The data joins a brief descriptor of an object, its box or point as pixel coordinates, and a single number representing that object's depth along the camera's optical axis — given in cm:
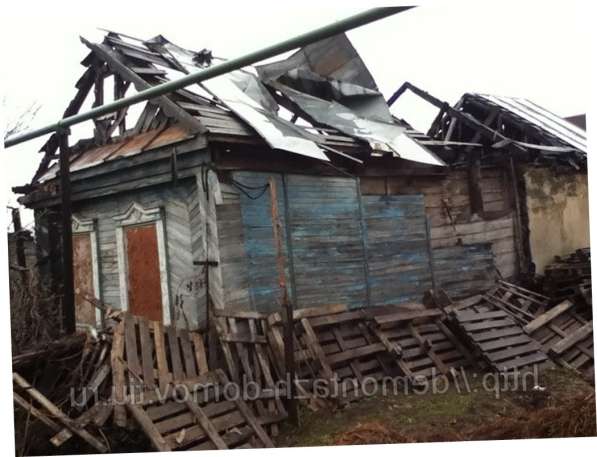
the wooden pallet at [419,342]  568
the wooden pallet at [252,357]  479
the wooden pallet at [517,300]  651
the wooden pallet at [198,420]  430
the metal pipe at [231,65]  298
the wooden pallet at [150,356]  462
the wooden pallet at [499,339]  564
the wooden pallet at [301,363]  494
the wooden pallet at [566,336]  525
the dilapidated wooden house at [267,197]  559
